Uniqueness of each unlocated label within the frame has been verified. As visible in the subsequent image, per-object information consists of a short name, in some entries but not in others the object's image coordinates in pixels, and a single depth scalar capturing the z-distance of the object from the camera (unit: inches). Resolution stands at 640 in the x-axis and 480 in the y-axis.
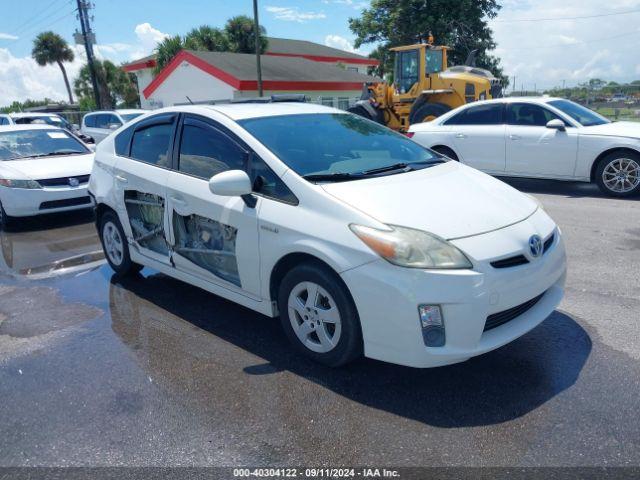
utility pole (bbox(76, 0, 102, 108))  1182.9
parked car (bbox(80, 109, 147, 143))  671.6
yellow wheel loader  613.6
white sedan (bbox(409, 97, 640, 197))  317.4
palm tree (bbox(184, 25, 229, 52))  1488.7
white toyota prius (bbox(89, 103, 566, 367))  114.7
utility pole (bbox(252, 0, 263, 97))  954.1
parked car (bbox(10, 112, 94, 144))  693.3
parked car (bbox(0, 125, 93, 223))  313.9
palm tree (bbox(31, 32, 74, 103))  2358.5
